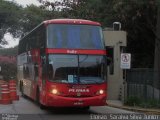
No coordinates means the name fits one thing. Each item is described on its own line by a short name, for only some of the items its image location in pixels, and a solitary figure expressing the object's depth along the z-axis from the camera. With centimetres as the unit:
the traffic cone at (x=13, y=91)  2725
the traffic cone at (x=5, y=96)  2412
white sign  2445
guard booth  2805
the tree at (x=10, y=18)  6762
